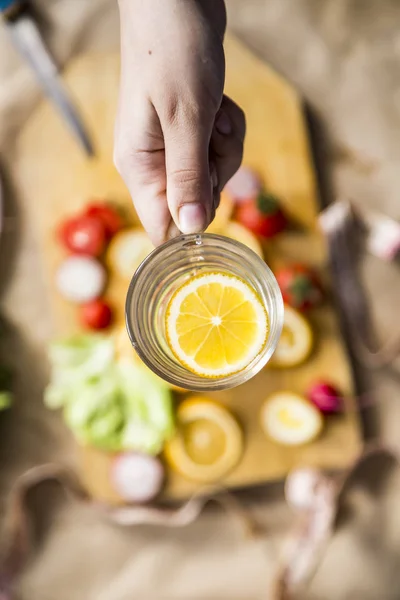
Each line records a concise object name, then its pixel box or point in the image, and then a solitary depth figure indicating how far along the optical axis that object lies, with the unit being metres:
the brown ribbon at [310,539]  0.65
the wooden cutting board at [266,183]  0.64
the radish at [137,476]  0.62
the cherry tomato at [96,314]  0.63
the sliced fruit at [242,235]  0.63
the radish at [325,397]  0.63
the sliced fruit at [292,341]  0.63
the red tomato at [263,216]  0.63
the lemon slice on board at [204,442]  0.63
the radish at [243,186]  0.64
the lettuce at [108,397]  0.62
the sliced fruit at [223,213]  0.63
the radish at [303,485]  0.64
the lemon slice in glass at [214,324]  0.44
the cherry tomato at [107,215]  0.64
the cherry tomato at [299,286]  0.62
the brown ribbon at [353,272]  0.66
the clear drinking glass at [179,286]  0.43
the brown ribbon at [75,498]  0.64
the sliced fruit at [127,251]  0.63
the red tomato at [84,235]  0.63
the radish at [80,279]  0.63
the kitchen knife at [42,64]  0.64
